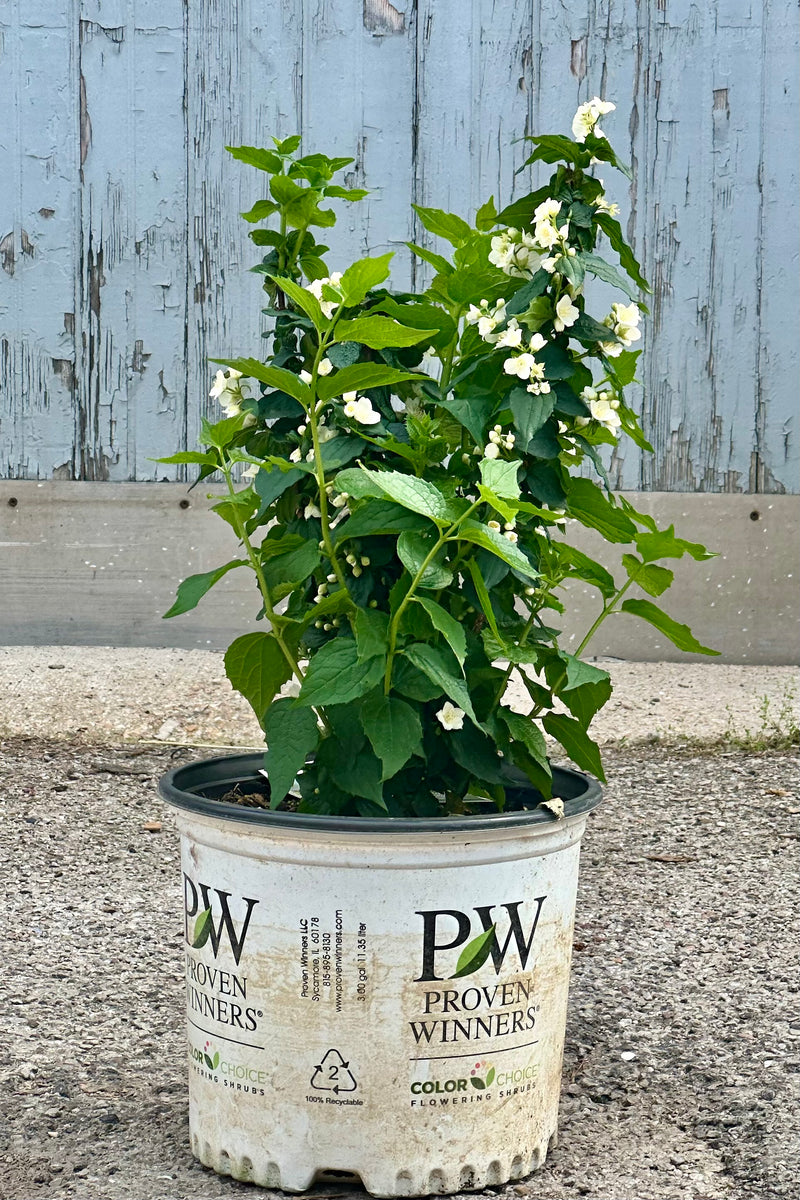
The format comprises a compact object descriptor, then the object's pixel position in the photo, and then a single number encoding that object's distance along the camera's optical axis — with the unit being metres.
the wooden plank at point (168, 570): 2.99
